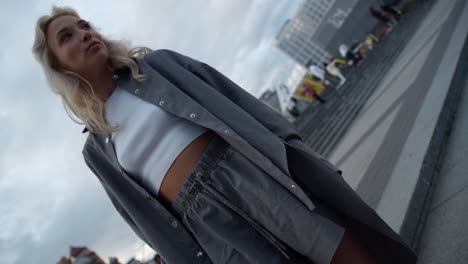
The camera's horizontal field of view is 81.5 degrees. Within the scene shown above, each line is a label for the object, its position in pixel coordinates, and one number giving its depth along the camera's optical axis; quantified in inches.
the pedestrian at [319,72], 1092.9
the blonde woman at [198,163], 53.4
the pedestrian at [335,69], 893.6
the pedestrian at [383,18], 815.0
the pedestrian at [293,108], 1184.8
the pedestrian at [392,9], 733.6
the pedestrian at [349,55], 887.1
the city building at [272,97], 3182.6
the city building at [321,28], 1295.5
